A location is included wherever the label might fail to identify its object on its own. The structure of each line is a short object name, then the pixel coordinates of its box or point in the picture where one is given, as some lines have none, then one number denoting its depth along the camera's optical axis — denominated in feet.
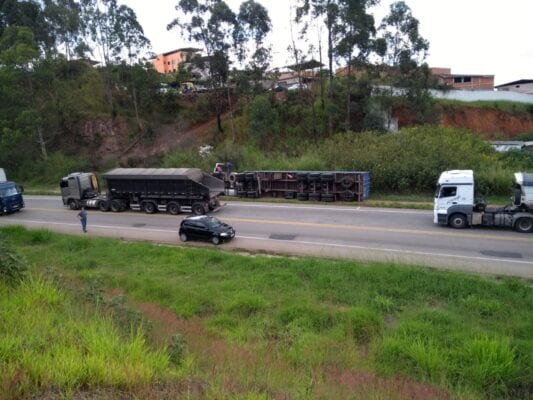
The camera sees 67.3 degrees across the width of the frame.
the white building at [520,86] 221.25
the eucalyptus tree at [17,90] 135.03
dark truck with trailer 83.71
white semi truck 62.90
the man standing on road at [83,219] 75.05
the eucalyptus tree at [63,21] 165.89
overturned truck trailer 92.68
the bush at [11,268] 29.27
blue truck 98.37
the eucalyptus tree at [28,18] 168.86
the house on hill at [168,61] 283.32
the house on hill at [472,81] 214.69
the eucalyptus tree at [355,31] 117.91
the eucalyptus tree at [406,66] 120.16
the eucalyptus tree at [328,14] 118.42
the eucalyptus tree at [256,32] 141.08
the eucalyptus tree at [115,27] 153.28
